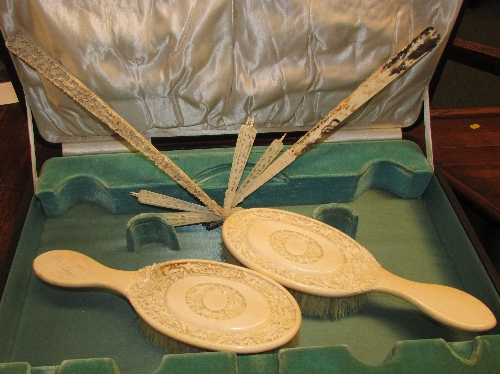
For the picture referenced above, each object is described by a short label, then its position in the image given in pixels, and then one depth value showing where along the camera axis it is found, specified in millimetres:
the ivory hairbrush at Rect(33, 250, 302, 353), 538
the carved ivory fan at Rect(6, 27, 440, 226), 600
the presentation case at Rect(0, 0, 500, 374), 619
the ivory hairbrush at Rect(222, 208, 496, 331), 572
